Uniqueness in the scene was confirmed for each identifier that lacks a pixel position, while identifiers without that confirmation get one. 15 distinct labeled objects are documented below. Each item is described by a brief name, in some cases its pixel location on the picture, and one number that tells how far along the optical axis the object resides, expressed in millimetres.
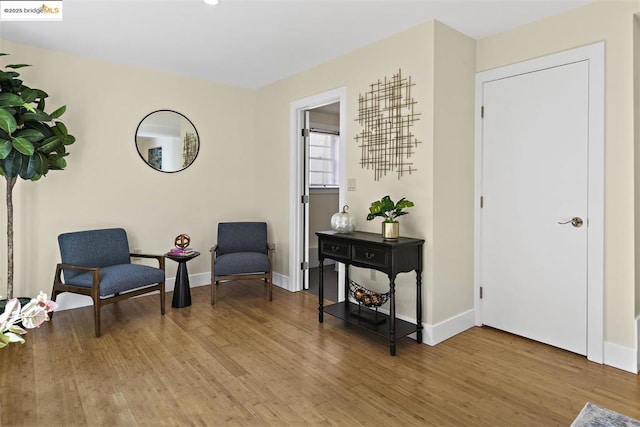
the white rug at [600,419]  1450
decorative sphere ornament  4004
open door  4340
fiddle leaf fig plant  2781
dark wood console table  2738
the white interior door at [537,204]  2727
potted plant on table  2875
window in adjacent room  5688
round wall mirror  4172
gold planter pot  2902
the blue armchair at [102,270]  3119
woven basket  3082
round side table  3797
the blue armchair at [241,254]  3861
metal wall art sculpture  3076
